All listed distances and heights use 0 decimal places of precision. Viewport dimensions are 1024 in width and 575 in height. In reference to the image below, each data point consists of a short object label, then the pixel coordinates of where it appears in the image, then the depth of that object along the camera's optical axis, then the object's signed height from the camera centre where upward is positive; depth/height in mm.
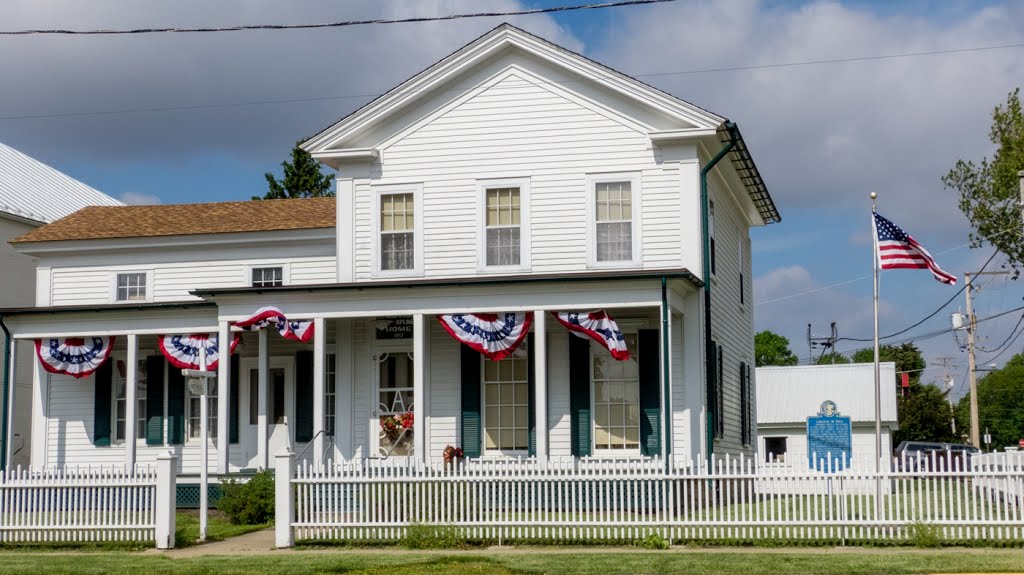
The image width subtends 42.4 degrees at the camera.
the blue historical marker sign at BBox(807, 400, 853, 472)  23719 -554
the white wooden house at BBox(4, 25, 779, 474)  23938 +1998
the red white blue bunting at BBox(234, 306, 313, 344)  24219 +1535
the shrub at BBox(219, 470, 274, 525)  22766 -1642
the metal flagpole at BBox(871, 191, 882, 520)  23281 +343
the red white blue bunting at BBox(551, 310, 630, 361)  22766 +1317
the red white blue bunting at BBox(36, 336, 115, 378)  27078 +1089
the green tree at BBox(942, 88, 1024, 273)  38219 +6365
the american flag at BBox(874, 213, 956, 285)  23062 +2652
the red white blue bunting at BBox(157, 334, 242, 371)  26266 +1150
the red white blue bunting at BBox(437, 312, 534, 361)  23531 +1287
